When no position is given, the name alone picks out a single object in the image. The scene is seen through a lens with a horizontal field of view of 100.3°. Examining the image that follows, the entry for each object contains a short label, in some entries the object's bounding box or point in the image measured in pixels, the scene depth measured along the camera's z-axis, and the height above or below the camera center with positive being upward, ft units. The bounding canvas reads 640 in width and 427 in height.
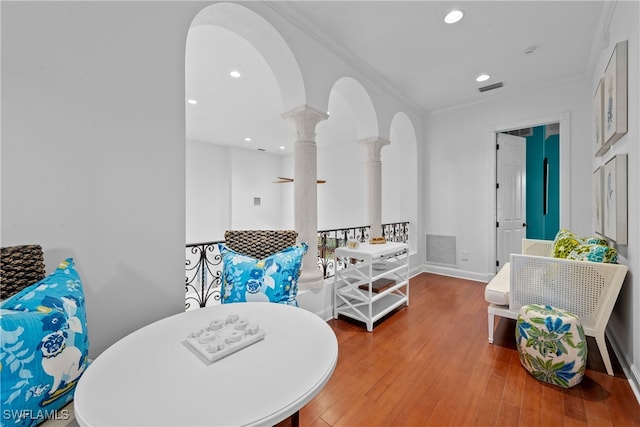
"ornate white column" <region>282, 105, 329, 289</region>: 8.59 +0.77
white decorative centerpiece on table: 3.16 -1.62
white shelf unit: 8.61 -2.66
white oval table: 2.30 -1.72
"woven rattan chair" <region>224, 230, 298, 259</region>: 6.66 -0.75
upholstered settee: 6.06 -1.92
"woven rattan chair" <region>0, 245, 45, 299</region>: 3.46 -0.75
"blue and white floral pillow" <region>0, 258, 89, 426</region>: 2.51 -1.44
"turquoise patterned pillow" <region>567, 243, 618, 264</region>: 6.61 -1.06
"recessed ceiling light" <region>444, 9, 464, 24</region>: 7.69 +5.78
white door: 13.74 +0.89
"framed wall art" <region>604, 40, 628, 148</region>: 6.51 +3.07
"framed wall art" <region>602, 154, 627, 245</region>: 6.43 +0.33
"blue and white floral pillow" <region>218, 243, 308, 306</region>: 5.58 -1.39
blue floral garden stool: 5.60 -2.88
